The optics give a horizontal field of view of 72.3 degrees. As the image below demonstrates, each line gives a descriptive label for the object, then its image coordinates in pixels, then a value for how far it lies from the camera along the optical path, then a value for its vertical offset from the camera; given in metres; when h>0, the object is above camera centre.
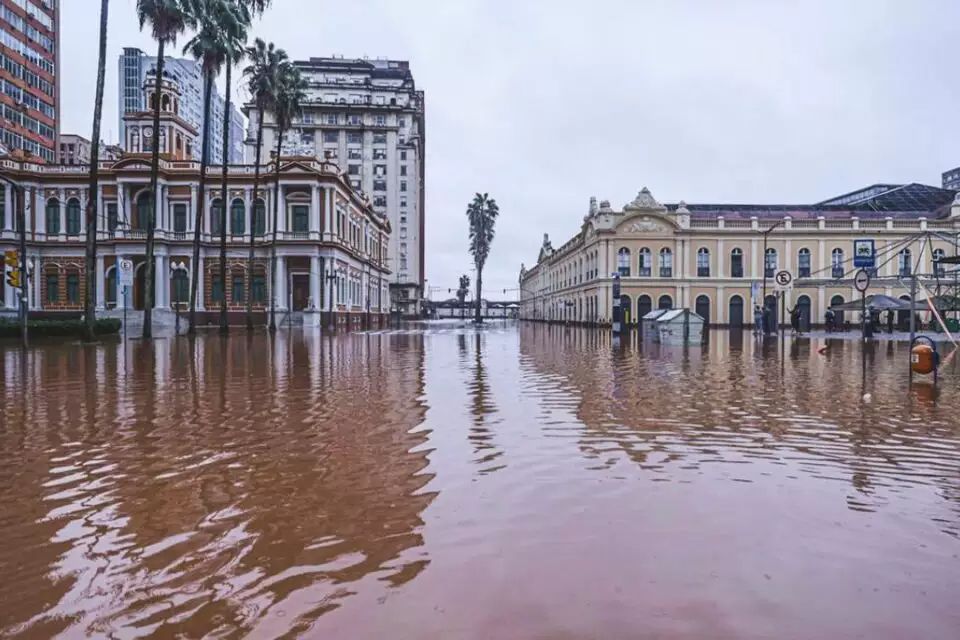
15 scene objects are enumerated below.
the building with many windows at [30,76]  71.19 +28.59
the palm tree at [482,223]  84.50 +12.86
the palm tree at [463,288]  168.50 +9.14
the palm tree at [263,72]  40.16 +15.44
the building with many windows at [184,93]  163.38 +61.25
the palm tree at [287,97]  41.22 +14.44
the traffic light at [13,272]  22.42 +1.80
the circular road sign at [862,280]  16.79 +1.04
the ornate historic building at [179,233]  50.44 +7.07
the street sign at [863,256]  25.52 +2.74
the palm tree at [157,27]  28.48 +13.13
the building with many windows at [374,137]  95.69 +27.22
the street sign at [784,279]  27.94 +1.82
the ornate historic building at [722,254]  60.59 +6.30
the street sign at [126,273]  29.35 +2.28
